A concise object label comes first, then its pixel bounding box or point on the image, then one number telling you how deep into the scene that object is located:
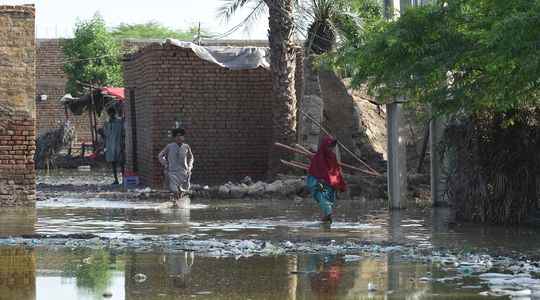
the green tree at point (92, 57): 50.84
